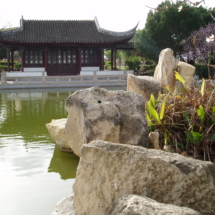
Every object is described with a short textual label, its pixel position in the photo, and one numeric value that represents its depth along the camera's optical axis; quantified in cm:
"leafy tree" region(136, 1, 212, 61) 2606
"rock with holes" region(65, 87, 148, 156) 438
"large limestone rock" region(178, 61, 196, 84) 763
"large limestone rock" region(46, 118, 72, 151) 541
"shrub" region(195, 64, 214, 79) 2448
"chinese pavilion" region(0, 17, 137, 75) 2198
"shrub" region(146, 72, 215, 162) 414
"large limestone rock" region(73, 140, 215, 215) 225
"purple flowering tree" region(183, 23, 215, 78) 2284
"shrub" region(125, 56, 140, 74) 2530
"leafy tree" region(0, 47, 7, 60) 3456
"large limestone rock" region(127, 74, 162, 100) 661
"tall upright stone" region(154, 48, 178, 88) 777
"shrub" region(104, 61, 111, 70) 3723
